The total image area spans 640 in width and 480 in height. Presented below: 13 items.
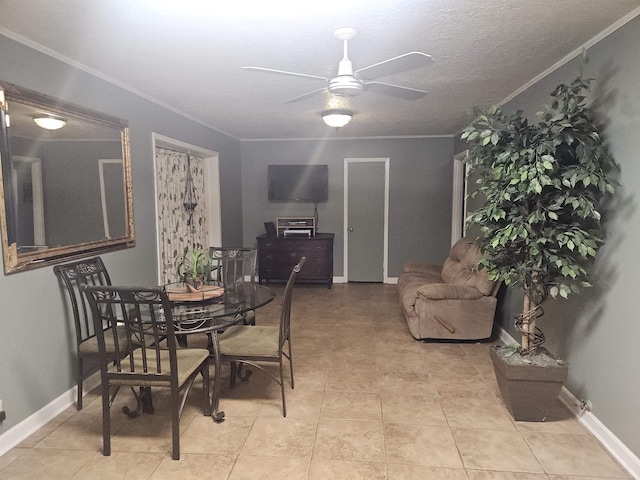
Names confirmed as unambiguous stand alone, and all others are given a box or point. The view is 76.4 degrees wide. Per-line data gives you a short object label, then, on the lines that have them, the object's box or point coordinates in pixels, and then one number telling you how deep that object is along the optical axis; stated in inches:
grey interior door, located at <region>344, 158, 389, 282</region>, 249.9
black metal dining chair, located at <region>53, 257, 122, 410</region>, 103.0
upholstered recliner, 149.6
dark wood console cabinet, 238.1
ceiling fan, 78.2
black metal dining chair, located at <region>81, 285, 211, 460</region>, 79.2
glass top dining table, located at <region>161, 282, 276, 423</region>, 92.8
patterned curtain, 169.2
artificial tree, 86.4
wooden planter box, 95.6
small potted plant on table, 108.8
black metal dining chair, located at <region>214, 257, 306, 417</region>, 102.2
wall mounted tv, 248.4
